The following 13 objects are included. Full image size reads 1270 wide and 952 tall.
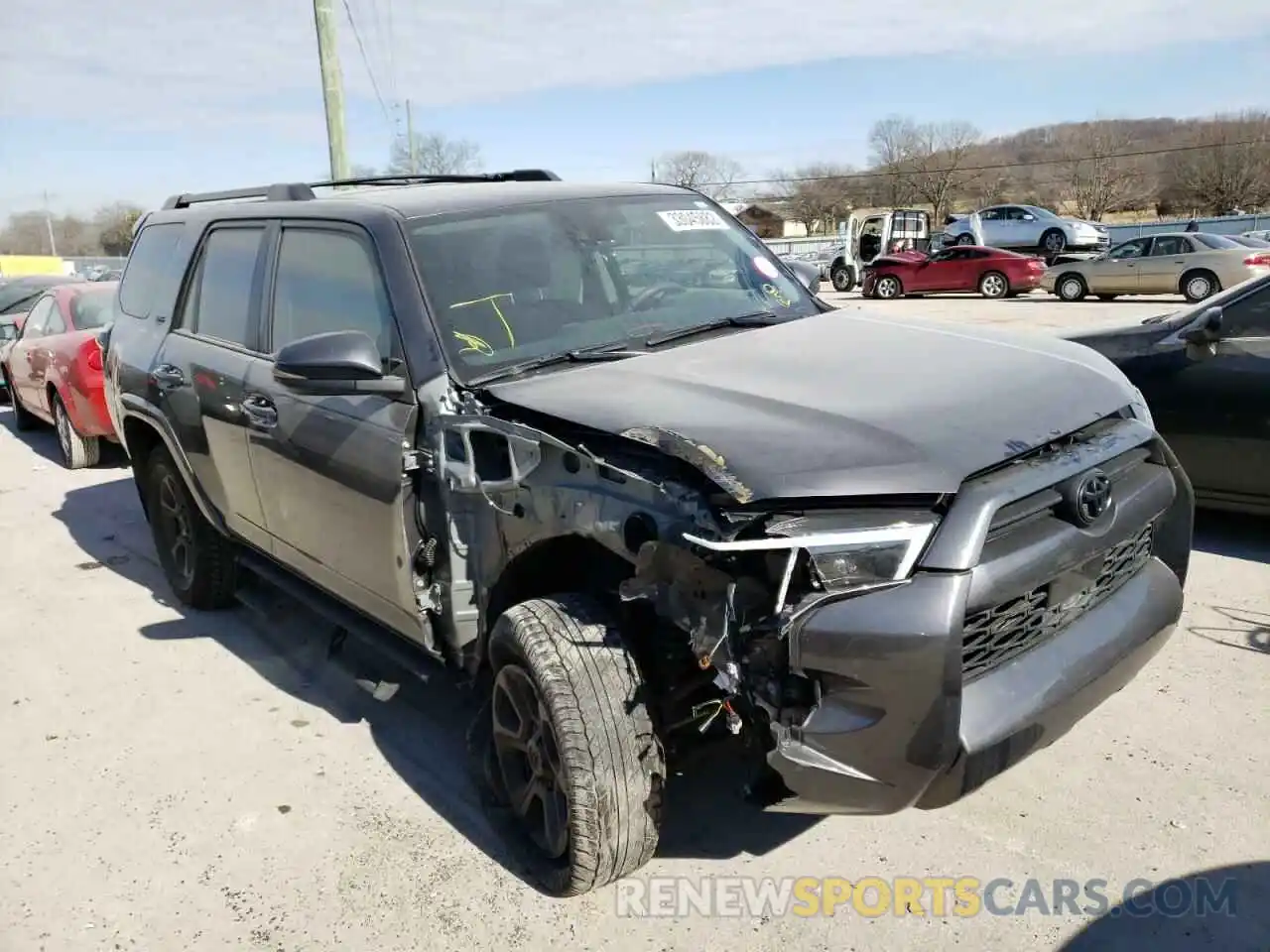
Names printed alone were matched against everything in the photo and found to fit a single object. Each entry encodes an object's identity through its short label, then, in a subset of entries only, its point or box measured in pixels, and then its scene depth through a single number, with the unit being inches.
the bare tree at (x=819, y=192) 3058.6
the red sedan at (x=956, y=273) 962.1
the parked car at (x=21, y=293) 482.9
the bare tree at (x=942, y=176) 2999.5
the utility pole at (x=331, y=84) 456.8
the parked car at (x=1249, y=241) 787.4
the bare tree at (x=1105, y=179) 2667.3
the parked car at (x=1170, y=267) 756.2
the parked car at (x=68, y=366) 325.7
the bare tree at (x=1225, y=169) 2262.6
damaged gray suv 85.3
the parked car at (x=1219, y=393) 192.2
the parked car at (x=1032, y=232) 1234.0
